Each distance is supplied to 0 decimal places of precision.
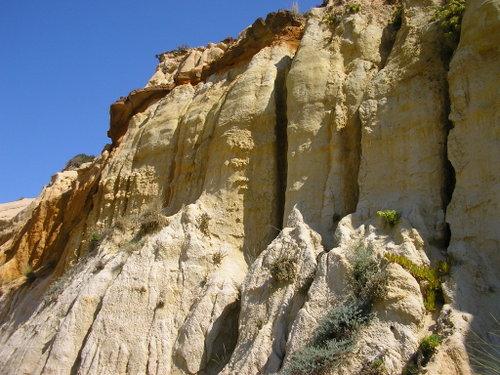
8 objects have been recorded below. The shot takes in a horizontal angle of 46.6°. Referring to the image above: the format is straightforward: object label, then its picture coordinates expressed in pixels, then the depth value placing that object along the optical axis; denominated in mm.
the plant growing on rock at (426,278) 9180
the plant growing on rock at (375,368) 8461
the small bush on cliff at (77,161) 35531
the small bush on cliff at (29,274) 22500
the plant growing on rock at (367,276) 9352
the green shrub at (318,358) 8961
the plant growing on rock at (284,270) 11156
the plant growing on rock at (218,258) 13898
